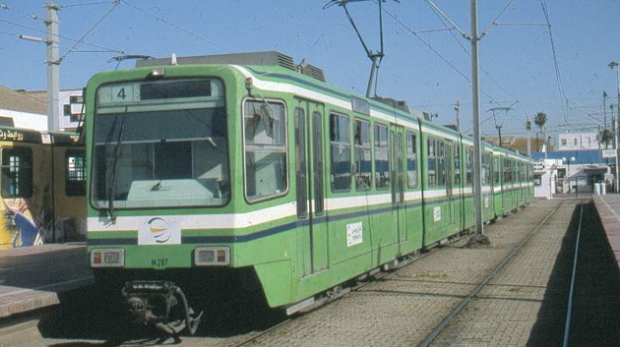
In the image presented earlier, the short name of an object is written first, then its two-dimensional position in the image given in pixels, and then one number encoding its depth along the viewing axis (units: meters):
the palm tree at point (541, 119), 116.88
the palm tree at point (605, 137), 122.38
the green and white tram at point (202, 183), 8.77
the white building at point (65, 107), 37.81
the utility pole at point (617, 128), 56.19
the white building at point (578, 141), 139.38
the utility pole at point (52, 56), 20.88
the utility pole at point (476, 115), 21.44
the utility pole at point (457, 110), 53.62
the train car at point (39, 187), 18.77
